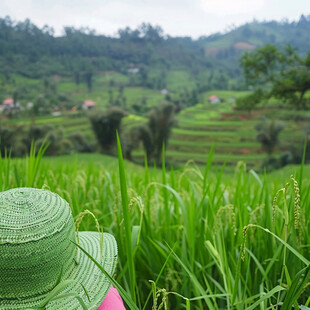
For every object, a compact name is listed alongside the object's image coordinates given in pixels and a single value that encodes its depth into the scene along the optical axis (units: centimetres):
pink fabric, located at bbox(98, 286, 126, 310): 85
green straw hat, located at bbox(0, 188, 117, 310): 75
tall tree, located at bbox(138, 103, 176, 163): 3478
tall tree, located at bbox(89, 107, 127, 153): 3562
